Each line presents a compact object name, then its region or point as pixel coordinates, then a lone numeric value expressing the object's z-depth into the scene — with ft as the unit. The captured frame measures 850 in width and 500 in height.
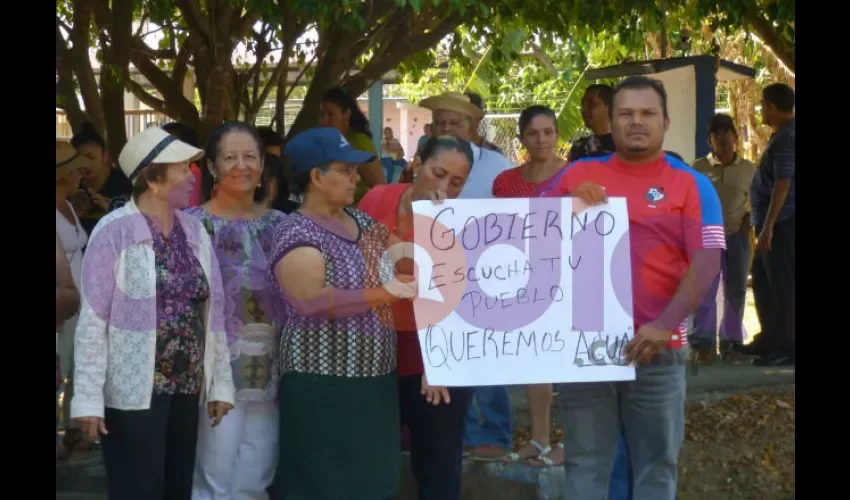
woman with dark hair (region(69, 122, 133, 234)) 20.53
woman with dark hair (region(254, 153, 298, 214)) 17.04
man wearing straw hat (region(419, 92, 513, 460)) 19.11
